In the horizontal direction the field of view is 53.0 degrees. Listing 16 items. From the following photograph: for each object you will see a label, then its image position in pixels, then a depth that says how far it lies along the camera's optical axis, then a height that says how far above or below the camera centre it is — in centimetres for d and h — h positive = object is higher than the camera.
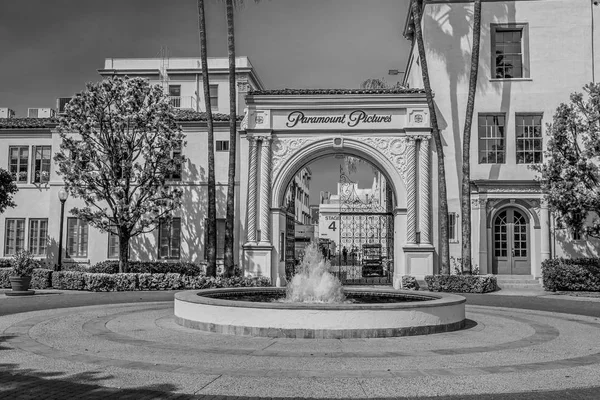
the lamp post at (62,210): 2275 +98
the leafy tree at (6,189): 2551 +202
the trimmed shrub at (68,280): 2222 -164
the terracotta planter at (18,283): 2025 -159
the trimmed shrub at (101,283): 2178 -170
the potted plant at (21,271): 2030 -124
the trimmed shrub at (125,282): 2189 -167
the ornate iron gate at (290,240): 2638 -15
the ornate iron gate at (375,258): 2680 -116
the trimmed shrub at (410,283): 2272 -174
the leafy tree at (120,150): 2303 +334
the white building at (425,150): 2448 +364
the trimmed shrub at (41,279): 2289 -164
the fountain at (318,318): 1056 -146
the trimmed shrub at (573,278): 2238 -148
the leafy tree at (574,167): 2167 +262
